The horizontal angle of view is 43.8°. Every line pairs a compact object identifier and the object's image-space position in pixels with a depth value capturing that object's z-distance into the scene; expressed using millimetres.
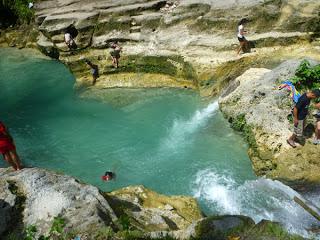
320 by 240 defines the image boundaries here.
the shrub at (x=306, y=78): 13664
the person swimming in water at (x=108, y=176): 13641
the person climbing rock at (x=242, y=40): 18078
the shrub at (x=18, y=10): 27109
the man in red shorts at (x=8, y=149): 10812
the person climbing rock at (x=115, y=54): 20531
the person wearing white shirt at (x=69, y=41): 21953
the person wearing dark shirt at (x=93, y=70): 20688
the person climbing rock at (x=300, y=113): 11406
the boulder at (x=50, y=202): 8094
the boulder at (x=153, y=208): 9134
